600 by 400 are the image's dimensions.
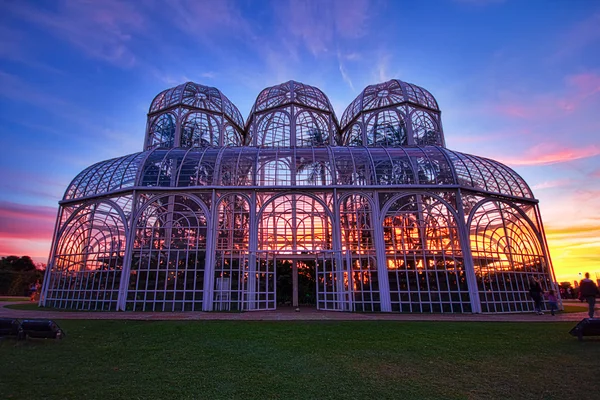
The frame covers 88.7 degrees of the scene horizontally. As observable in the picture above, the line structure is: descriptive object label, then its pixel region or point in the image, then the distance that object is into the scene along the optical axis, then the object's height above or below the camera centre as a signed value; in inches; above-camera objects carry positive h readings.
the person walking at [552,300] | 732.8 -41.6
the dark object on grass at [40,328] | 407.5 -47.2
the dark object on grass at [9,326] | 417.4 -44.9
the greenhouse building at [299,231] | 743.1 +141.9
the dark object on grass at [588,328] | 399.2 -58.8
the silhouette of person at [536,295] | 704.8 -28.2
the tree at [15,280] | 1758.1 +67.7
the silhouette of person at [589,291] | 554.3 -16.9
